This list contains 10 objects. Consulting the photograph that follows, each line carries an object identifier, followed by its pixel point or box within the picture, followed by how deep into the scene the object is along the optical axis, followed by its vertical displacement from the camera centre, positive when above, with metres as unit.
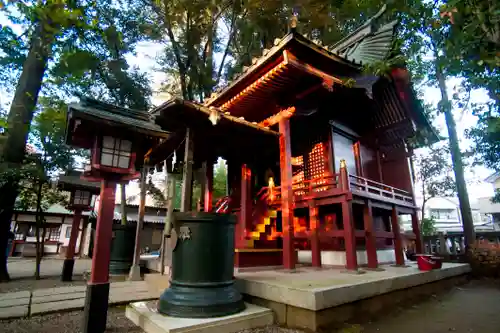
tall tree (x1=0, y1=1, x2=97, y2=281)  9.13 +3.35
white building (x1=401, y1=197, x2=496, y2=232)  43.90 +2.91
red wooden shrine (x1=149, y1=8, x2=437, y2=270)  6.23 +2.41
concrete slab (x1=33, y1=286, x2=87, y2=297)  6.19 -1.33
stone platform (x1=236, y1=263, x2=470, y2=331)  3.99 -1.00
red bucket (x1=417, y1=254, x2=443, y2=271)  6.96 -0.78
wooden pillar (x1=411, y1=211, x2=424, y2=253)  8.84 -0.07
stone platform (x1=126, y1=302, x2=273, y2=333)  3.57 -1.24
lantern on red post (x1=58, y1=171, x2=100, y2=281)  10.19 +1.50
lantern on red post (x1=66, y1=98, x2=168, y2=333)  4.14 +1.29
